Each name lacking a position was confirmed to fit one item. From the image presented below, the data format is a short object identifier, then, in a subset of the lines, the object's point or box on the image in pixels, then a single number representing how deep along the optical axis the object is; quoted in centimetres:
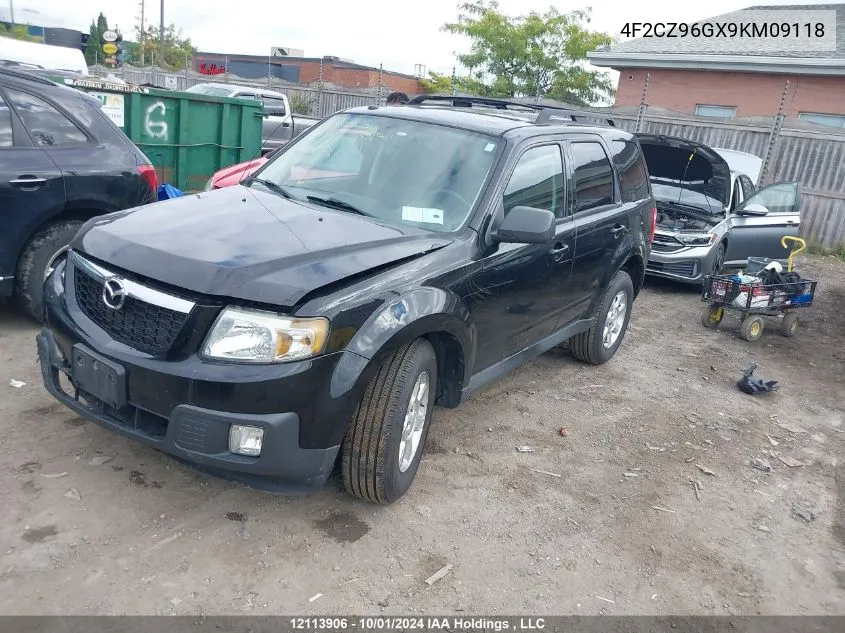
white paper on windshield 386
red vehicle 757
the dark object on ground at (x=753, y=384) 592
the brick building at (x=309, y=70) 4322
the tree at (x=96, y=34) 5352
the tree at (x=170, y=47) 5550
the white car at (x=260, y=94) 1605
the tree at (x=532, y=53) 2650
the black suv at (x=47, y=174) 492
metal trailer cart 726
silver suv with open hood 914
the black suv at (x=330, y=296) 290
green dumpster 789
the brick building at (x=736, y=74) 1662
